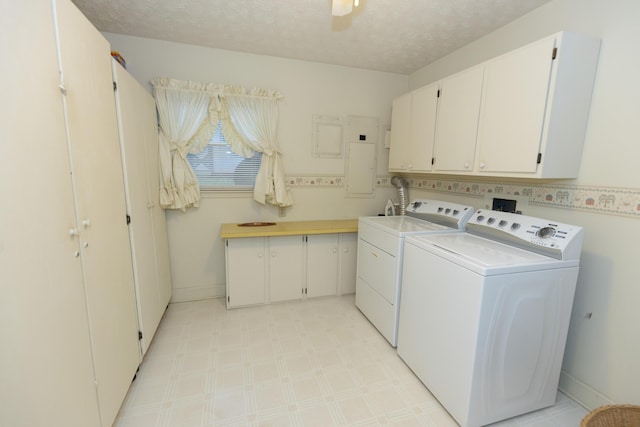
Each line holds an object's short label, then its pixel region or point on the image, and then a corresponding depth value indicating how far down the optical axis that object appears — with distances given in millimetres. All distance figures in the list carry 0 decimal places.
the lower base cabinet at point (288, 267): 2783
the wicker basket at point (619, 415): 1291
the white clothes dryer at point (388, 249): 2195
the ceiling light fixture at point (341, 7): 1484
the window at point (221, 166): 2861
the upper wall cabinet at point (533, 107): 1580
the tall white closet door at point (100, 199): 1199
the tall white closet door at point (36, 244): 815
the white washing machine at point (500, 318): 1462
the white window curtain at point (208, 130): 2621
